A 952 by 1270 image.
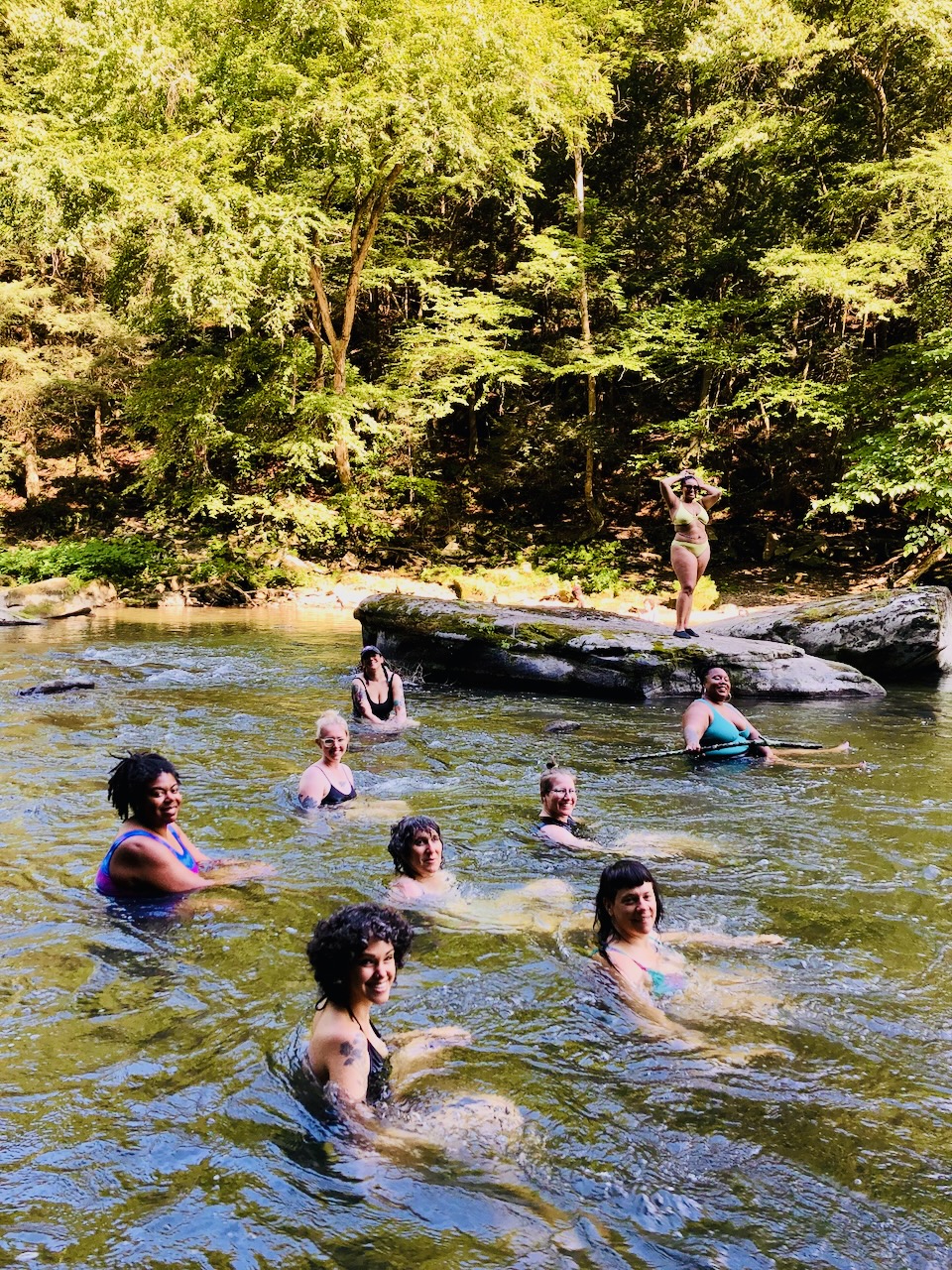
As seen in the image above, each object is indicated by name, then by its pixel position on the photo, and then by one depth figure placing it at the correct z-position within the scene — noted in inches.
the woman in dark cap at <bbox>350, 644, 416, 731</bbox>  380.8
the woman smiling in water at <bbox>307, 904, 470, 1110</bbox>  121.6
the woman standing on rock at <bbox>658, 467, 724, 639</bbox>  437.7
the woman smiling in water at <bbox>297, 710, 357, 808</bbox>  267.1
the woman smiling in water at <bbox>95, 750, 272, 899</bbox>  189.9
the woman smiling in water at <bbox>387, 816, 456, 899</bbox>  200.5
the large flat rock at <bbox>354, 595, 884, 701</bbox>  453.4
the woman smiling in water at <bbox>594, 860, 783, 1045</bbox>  160.7
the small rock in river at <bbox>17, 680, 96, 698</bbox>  427.2
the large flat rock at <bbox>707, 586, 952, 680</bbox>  501.7
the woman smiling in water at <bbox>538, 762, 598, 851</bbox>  239.9
